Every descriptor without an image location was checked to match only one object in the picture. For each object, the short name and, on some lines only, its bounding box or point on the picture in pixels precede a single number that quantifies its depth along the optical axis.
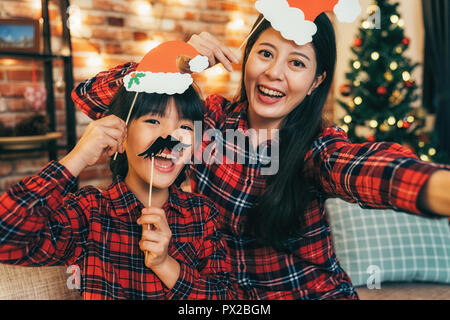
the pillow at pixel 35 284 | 0.98
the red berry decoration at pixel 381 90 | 2.52
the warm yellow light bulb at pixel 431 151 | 2.58
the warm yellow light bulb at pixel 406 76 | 2.56
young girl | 0.70
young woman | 0.93
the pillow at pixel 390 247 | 1.46
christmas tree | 2.54
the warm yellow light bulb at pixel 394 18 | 2.52
